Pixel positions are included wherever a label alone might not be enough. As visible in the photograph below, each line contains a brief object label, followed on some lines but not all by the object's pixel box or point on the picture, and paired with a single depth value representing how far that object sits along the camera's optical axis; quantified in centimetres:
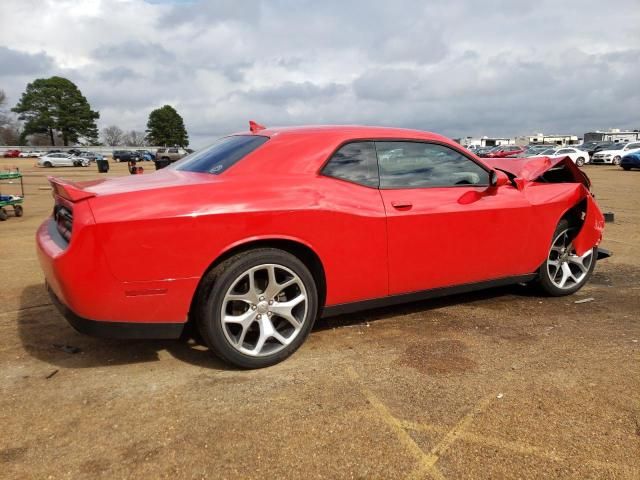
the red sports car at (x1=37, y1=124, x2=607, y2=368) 275
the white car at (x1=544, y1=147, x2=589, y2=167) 3774
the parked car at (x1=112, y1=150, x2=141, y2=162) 6625
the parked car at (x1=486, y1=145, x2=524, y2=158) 3089
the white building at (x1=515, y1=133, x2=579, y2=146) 7819
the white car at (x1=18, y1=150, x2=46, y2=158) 6875
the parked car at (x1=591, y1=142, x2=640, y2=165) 3582
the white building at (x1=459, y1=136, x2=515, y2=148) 7604
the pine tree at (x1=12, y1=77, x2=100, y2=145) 8612
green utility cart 973
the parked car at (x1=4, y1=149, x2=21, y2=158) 6812
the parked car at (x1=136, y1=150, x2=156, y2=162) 6936
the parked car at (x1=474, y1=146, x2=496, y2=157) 4546
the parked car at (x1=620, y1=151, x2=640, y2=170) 2865
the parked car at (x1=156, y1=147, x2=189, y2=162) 4945
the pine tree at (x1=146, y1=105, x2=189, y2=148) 10725
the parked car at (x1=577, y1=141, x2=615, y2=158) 4107
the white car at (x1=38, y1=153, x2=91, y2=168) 4856
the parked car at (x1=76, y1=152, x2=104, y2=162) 5984
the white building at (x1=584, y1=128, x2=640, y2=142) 6794
